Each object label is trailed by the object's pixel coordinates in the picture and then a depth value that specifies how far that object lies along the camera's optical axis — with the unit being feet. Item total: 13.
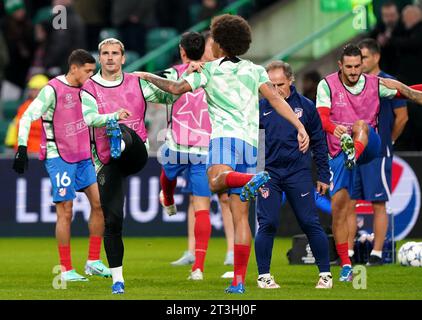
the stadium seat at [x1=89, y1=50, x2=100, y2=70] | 75.05
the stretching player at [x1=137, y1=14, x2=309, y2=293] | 35.47
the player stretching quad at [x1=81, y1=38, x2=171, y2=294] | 35.24
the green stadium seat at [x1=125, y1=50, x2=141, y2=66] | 74.02
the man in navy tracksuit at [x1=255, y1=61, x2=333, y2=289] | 37.45
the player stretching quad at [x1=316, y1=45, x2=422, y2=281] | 41.68
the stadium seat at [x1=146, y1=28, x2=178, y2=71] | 76.28
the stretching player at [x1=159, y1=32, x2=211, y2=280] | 42.37
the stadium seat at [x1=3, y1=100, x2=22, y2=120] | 74.84
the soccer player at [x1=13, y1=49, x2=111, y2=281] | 42.63
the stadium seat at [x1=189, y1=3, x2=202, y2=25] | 77.55
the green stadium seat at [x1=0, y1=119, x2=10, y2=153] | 71.97
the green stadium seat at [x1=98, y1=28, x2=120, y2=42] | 75.10
